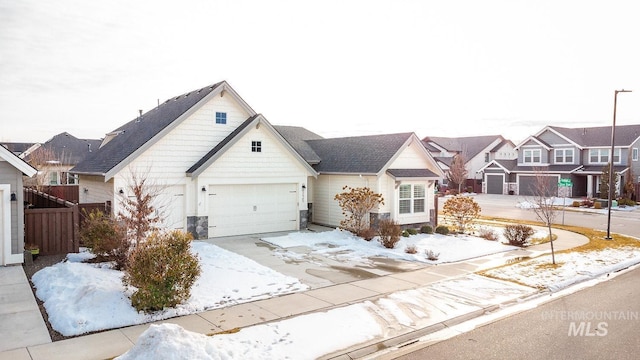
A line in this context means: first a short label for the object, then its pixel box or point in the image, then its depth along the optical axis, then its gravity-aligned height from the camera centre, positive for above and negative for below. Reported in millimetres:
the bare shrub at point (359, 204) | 20062 -1633
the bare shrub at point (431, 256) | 15646 -3163
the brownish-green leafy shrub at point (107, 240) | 12438 -2185
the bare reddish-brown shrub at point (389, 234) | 17688 -2699
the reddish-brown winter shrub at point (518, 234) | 19203 -2876
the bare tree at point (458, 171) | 51906 -112
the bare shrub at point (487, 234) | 20370 -3136
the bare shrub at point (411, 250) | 16562 -3117
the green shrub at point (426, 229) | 21453 -2976
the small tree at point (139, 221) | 12461 -1600
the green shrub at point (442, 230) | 21531 -3026
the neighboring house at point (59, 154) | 36000 +1173
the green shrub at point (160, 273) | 9305 -2341
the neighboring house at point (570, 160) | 45312 +1250
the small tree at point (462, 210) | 21797 -2036
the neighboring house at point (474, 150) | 61250 +2954
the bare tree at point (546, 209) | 15663 -1486
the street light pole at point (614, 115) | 19916 +2713
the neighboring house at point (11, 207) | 13242 -1283
